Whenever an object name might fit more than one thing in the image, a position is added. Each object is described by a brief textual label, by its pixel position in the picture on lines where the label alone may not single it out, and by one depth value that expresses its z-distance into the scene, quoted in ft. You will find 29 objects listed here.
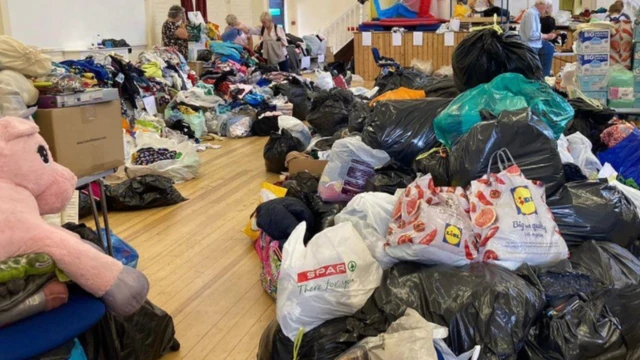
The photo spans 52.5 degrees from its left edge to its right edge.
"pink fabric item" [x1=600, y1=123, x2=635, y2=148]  12.37
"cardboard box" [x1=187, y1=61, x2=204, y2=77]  27.55
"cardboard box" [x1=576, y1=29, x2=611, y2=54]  17.75
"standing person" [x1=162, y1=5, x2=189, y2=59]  27.35
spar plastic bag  6.72
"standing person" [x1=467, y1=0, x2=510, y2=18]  37.76
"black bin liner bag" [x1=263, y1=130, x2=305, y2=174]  16.76
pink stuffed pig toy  4.84
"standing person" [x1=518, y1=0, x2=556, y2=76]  19.89
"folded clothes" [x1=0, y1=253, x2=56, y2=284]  4.67
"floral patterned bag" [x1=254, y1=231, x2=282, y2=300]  9.20
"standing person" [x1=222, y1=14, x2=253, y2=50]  33.04
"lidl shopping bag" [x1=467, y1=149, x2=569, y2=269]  6.94
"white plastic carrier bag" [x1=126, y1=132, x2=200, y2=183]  15.43
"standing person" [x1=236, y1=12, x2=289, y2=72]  32.37
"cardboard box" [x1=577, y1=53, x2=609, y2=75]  17.89
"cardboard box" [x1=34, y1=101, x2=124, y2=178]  7.91
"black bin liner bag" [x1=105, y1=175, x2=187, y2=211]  13.88
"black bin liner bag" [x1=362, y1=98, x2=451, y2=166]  10.41
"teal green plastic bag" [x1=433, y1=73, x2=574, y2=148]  9.59
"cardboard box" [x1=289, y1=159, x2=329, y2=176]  14.29
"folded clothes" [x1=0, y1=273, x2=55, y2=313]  4.62
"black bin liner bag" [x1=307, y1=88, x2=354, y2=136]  18.47
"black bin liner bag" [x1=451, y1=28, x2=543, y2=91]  11.91
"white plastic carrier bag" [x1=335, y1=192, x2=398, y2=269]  7.40
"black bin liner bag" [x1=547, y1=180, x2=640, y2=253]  7.79
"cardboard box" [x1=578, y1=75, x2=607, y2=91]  18.02
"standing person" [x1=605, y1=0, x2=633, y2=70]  18.62
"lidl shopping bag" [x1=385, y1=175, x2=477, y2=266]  6.91
